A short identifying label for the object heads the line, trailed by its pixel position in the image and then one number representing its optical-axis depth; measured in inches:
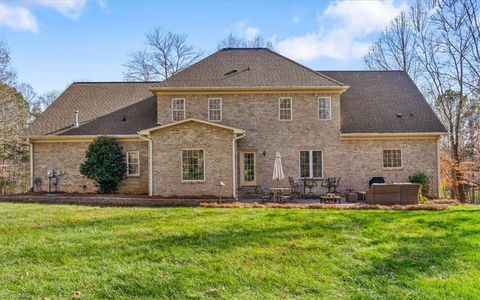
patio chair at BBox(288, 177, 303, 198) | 708.0
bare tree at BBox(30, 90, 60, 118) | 1643.2
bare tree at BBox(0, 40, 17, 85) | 1032.8
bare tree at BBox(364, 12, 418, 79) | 1233.4
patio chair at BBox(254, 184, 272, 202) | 633.2
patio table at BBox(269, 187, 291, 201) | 627.2
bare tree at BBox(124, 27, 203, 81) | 1525.6
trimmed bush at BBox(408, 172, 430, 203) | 724.7
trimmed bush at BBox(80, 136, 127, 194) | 727.7
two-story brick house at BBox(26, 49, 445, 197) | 751.7
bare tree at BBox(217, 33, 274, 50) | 1684.3
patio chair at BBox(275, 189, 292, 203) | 621.6
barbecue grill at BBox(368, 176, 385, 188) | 735.9
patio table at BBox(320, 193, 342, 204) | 582.2
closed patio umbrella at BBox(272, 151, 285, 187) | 639.8
